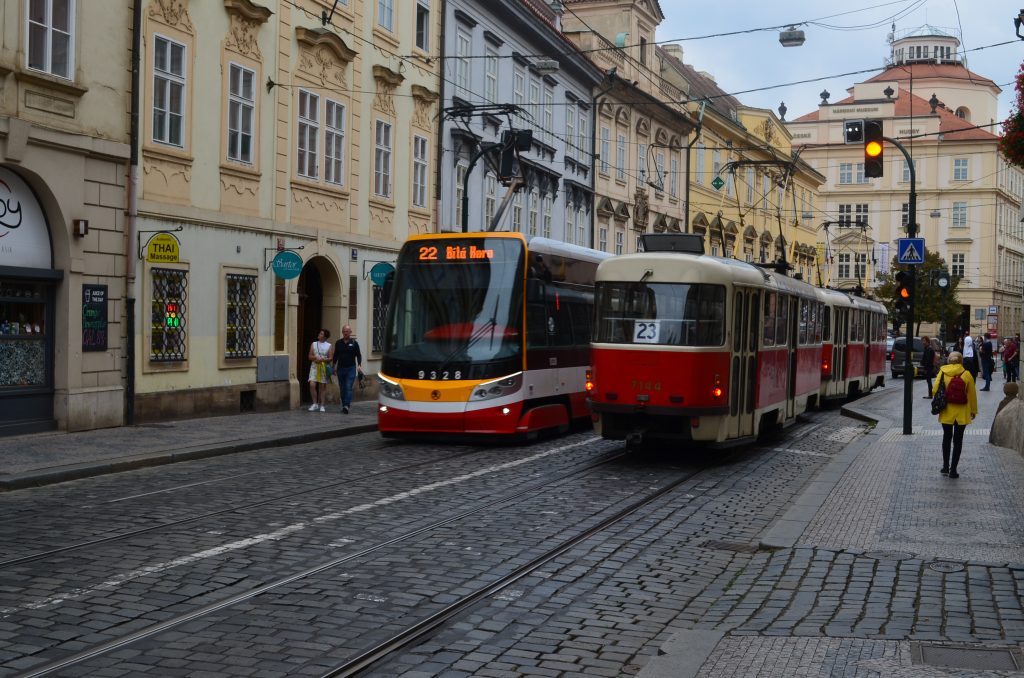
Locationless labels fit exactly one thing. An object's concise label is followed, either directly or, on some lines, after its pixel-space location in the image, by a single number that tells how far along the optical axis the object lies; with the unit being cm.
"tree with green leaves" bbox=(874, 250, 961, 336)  8019
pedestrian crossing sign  2208
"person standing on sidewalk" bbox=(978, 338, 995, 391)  3992
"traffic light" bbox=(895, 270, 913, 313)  2200
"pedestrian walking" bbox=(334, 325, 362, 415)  2403
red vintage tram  1633
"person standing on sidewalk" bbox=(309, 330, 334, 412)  2430
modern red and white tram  1819
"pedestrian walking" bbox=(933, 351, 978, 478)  1506
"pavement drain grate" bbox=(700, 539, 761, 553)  1038
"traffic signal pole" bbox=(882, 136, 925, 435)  2158
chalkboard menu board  1911
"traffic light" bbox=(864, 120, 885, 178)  1983
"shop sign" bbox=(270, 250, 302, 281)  2259
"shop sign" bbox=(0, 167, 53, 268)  1789
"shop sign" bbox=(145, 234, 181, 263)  1925
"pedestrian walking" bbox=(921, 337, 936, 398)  3731
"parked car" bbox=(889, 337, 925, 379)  5353
